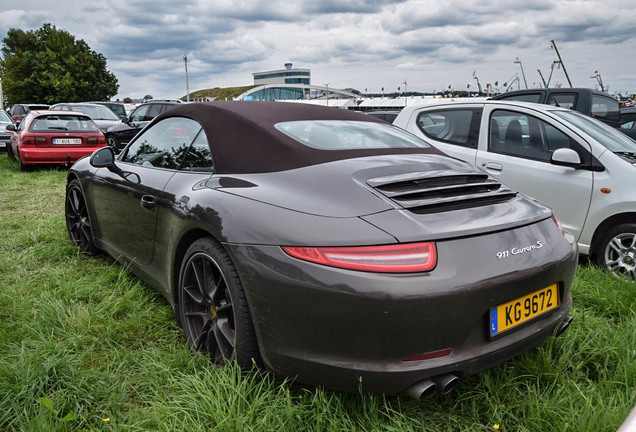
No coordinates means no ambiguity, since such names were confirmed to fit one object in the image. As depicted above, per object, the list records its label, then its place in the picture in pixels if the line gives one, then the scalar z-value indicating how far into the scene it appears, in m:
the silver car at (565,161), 3.73
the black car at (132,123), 14.07
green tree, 48.88
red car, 9.80
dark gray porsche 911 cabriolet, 1.68
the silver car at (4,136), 13.20
